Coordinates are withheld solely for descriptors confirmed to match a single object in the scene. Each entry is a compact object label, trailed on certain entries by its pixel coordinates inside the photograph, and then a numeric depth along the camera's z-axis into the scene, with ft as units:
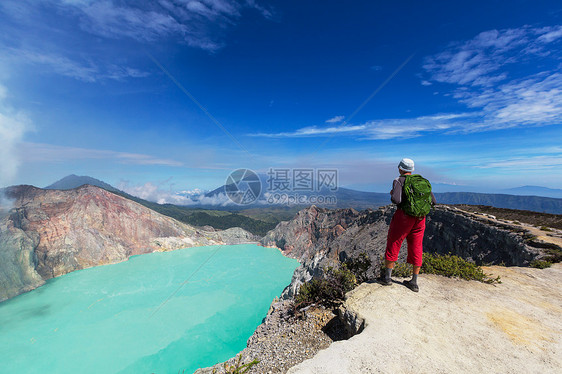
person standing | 15.70
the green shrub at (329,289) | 21.18
